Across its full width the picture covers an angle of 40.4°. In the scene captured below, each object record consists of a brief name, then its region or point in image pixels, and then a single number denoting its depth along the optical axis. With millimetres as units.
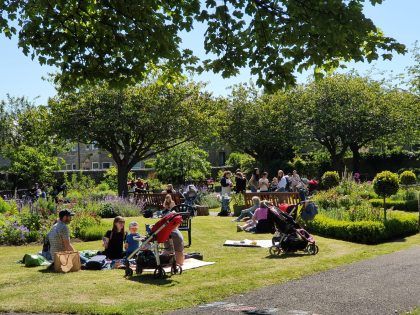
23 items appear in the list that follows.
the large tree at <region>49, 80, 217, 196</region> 29453
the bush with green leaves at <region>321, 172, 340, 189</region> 28553
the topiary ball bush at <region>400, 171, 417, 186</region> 27328
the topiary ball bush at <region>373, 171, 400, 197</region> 19078
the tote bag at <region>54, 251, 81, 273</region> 11266
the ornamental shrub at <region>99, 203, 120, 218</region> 22859
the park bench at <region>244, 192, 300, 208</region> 21016
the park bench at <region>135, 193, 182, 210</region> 24525
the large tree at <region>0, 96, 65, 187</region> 31700
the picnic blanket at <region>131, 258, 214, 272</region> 11438
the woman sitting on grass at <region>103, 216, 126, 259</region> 12359
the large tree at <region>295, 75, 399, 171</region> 43469
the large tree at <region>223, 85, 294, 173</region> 44188
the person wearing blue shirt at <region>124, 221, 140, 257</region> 12015
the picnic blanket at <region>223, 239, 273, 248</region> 14825
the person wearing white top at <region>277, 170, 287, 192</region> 24375
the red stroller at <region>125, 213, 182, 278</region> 10656
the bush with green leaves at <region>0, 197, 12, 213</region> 20584
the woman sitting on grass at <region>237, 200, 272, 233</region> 17359
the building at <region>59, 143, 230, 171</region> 62781
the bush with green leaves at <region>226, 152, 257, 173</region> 48438
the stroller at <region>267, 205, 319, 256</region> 13398
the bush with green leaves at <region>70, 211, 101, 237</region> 16641
